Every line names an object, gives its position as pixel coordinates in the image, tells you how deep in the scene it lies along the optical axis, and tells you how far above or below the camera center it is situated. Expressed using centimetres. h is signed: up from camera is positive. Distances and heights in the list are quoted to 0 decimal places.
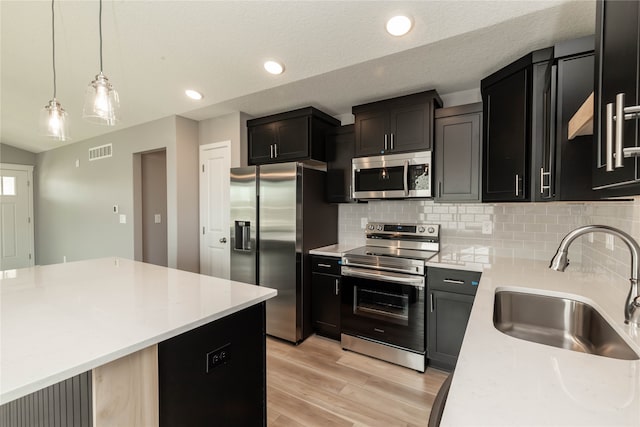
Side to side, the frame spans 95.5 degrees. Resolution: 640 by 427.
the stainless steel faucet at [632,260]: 99 -20
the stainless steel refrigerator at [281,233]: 289 -26
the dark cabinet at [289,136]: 308 +81
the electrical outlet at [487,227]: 266 -18
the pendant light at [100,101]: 172 +65
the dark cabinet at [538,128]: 170 +54
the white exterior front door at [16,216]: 581 -16
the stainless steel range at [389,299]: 241 -81
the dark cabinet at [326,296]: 288 -89
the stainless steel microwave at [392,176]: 261 +30
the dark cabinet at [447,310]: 225 -82
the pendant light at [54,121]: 198 +60
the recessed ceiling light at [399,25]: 182 +117
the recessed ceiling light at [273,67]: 240 +118
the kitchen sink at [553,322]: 122 -55
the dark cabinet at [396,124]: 261 +79
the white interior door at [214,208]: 347 +0
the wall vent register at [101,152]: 453 +91
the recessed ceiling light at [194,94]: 299 +119
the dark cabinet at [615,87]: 69 +32
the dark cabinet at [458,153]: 245 +47
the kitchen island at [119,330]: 86 -43
